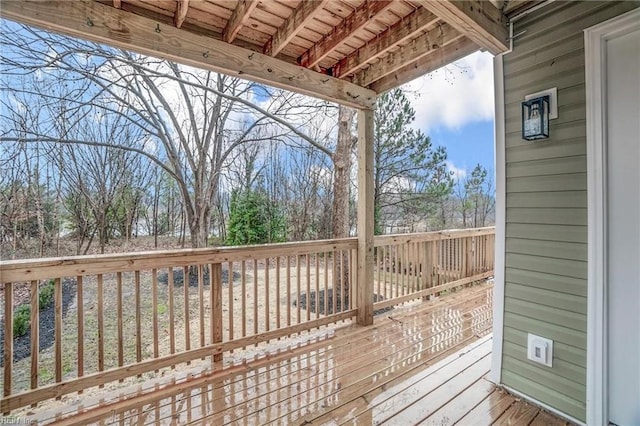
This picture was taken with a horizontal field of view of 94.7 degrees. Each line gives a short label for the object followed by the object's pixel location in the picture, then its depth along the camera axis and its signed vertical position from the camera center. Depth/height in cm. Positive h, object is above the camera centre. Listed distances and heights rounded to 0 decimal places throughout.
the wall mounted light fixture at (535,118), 180 +58
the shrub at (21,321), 322 -119
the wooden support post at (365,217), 314 -6
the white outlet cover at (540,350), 182 -88
